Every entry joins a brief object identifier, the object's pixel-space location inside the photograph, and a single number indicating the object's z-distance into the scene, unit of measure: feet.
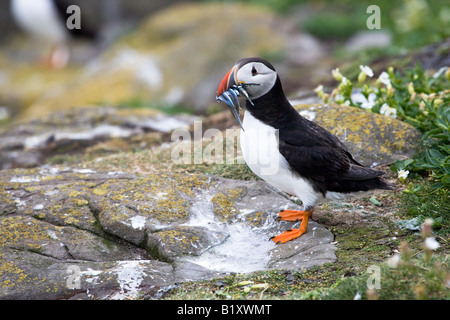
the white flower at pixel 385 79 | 20.29
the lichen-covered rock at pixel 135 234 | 13.16
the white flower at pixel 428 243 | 11.19
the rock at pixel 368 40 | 40.48
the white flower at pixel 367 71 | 19.89
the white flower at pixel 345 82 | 20.75
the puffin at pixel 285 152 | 15.25
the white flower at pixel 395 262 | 11.48
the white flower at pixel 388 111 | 19.98
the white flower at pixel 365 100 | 21.02
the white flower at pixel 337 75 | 20.86
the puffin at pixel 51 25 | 42.47
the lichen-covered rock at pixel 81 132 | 24.47
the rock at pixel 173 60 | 35.99
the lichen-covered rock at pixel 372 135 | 18.69
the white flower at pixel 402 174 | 16.08
